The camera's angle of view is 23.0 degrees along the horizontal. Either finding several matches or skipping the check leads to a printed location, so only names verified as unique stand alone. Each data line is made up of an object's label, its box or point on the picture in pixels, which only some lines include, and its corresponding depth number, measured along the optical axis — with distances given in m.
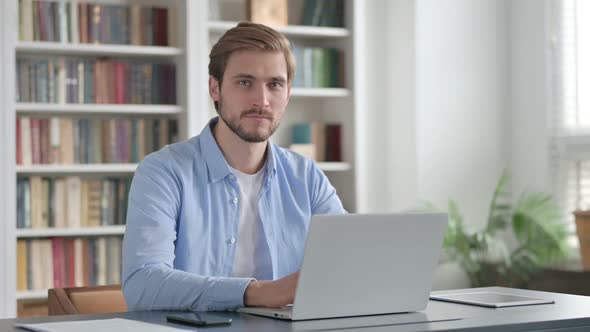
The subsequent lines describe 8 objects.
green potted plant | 6.89
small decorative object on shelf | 7.06
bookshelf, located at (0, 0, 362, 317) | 6.36
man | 3.43
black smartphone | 2.58
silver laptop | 2.64
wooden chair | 3.76
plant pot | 6.56
